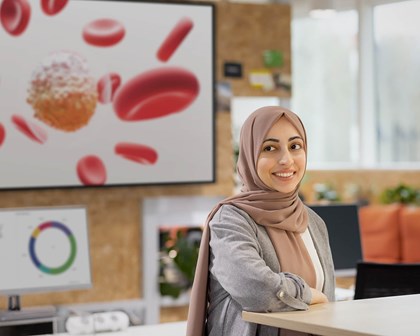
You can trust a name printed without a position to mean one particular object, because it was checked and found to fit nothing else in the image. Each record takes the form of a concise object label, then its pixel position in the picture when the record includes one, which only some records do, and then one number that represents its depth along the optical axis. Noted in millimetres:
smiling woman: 2555
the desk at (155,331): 3631
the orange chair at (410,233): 7500
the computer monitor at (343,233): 4590
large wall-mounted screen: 5234
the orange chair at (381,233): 7684
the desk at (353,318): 2320
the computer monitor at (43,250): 4176
